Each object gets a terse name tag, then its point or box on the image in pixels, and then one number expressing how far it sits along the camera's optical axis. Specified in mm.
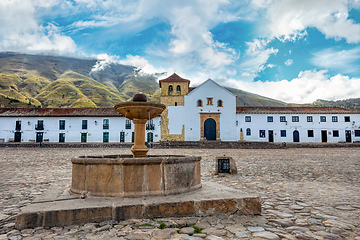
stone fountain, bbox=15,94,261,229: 3383
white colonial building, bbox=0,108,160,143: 34875
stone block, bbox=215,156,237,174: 8344
